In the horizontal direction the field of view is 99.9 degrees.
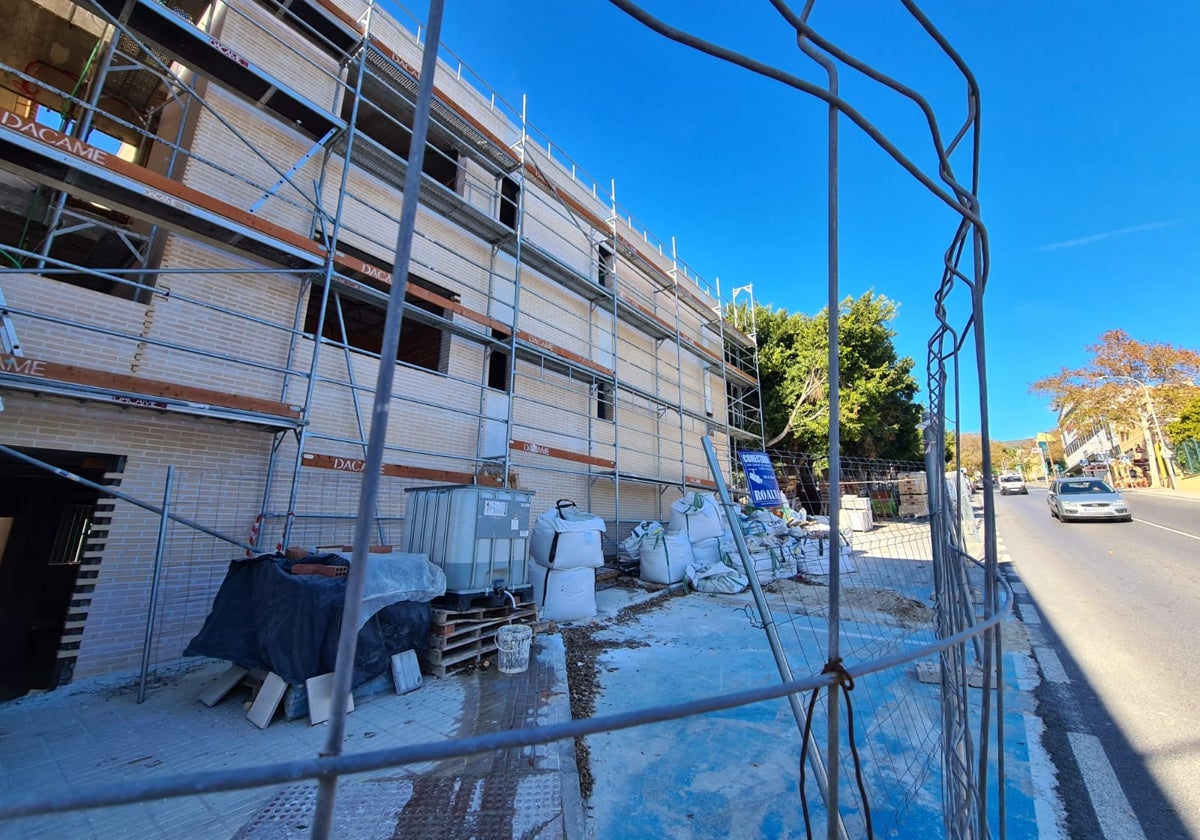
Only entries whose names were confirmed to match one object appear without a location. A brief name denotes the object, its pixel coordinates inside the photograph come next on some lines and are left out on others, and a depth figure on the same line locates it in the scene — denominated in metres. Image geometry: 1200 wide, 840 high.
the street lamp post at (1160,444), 28.66
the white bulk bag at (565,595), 6.89
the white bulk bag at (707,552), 9.52
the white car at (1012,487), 39.16
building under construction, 4.81
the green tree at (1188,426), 26.78
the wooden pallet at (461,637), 4.79
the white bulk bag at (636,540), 10.06
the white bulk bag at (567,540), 6.93
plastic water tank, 5.42
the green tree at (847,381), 18.52
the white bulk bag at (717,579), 8.55
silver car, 14.51
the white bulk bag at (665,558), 9.09
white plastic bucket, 4.86
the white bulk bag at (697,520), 9.69
